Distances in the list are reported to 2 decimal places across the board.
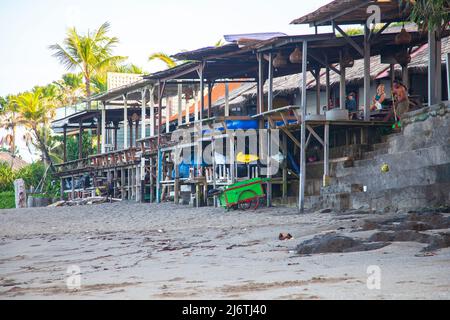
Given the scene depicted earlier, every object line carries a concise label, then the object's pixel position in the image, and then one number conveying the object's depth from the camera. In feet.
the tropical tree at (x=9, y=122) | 213.66
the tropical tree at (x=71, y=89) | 197.88
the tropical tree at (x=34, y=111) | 172.35
